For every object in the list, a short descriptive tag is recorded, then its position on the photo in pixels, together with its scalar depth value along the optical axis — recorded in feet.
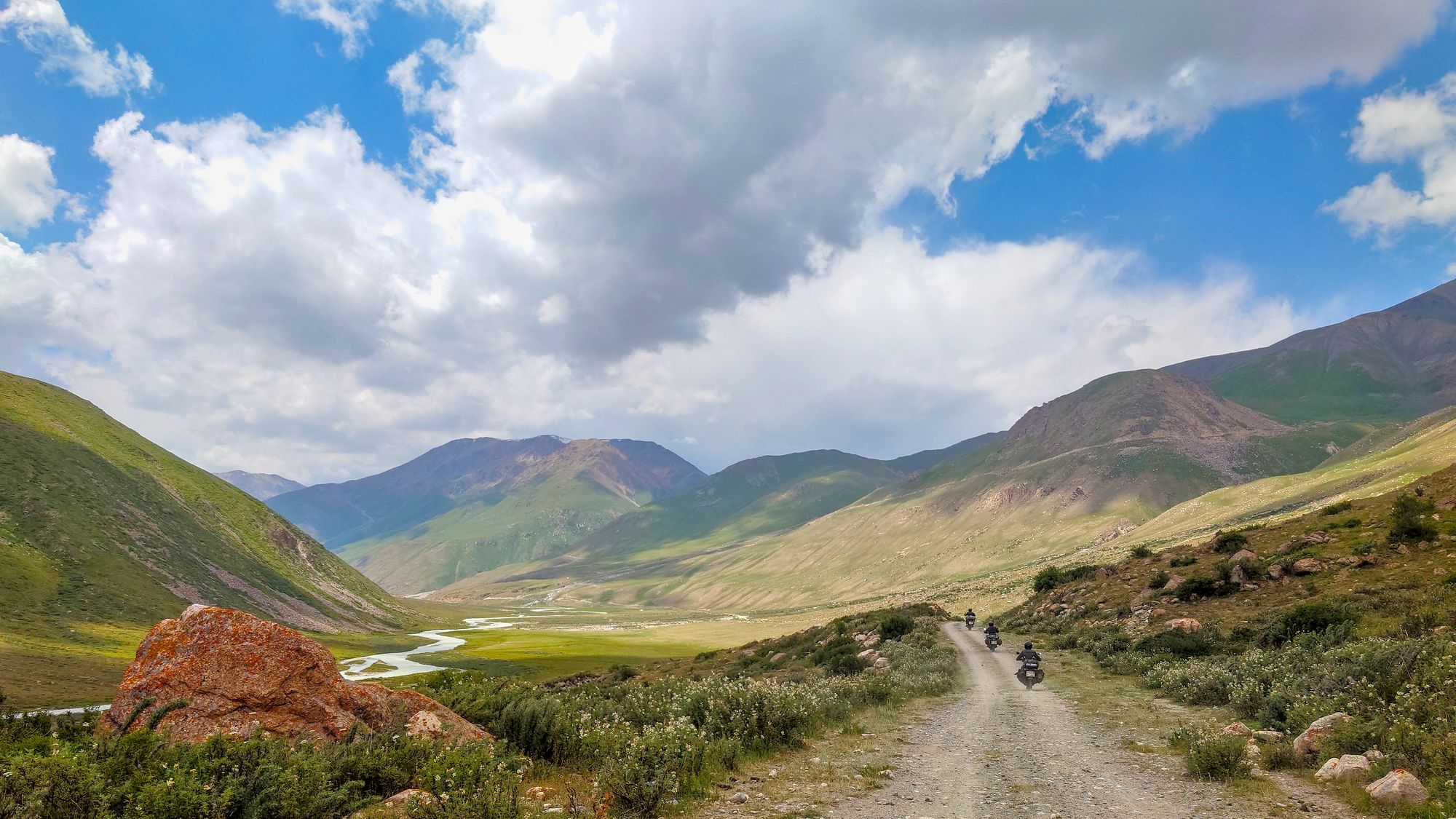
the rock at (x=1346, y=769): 37.01
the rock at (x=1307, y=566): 106.63
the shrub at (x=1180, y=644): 92.38
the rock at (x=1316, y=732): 42.78
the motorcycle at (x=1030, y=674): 90.84
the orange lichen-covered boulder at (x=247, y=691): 40.42
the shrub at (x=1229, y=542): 139.74
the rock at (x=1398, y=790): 32.17
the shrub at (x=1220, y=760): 41.73
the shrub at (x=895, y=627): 153.69
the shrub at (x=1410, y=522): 100.01
